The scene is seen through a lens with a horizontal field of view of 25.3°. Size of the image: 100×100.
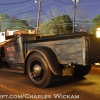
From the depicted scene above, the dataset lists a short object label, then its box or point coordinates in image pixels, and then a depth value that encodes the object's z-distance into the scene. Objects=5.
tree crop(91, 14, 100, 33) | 48.03
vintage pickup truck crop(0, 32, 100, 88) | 5.45
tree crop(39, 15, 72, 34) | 50.02
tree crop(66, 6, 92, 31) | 66.59
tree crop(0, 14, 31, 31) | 72.71
